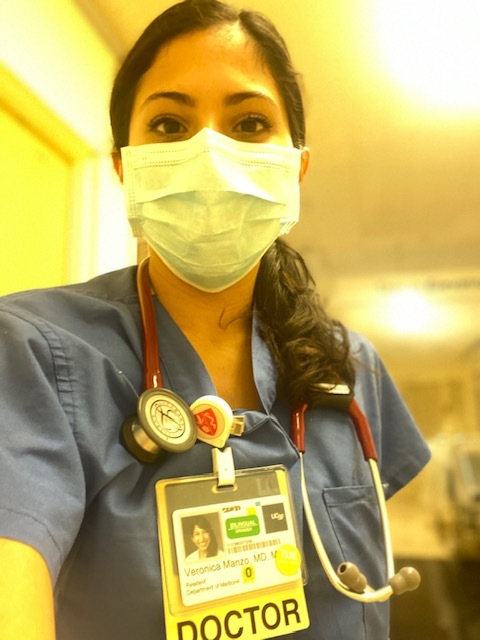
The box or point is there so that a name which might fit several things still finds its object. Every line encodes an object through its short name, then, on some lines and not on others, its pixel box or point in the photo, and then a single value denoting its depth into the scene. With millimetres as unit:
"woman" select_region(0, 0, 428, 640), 478
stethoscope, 539
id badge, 519
